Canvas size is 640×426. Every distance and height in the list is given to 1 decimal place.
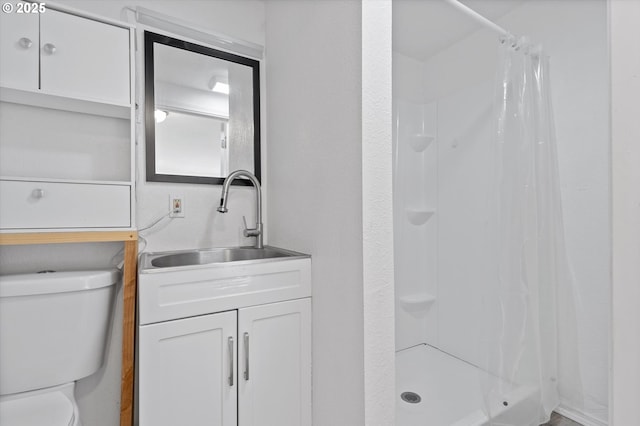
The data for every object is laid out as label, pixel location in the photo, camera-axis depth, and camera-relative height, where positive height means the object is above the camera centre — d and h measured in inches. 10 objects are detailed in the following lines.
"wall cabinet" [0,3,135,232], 40.6 +15.5
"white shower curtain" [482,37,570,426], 55.9 -7.0
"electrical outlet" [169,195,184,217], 58.1 +1.6
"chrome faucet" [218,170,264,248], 58.1 +2.3
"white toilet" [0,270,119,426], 38.3 -17.2
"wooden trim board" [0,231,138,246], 39.2 -3.2
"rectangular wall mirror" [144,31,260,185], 57.6 +20.7
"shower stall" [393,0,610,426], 56.8 -2.2
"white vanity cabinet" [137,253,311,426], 38.6 -18.3
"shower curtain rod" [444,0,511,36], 49.0 +35.0
